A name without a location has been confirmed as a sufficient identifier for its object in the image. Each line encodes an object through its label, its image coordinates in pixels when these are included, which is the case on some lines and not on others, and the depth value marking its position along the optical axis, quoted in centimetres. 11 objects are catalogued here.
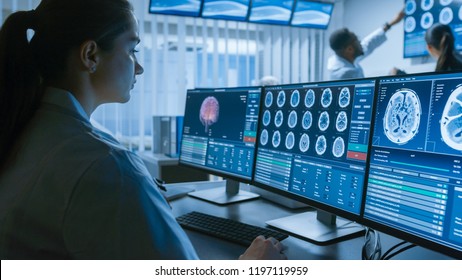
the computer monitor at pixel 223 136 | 149
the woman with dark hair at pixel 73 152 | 68
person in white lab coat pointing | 329
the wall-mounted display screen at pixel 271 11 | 390
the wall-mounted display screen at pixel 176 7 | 349
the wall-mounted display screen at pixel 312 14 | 411
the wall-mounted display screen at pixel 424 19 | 321
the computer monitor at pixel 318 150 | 105
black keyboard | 115
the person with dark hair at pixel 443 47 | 267
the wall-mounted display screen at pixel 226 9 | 368
